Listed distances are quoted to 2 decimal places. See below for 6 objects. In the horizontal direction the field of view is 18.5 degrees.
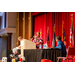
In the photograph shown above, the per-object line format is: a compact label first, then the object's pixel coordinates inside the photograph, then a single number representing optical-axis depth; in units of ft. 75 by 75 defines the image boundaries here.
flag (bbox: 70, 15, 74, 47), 29.60
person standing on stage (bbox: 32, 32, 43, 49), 26.83
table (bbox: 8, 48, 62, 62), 19.79
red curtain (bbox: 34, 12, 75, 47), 32.37
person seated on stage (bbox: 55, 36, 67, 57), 22.89
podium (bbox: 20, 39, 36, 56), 20.01
